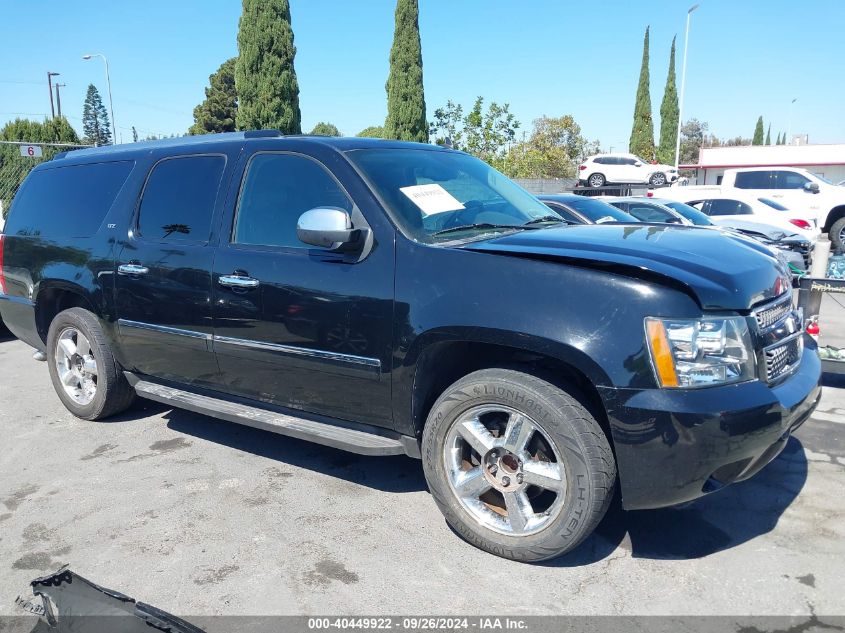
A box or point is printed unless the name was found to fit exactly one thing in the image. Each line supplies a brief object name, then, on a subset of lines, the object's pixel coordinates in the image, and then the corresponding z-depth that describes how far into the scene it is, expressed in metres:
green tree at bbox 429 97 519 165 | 28.45
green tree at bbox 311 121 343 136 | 84.09
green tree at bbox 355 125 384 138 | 72.38
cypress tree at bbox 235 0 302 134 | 22.41
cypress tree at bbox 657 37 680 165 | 48.22
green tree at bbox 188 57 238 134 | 53.81
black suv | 2.65
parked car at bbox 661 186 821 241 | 13.92
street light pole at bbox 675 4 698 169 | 34.84
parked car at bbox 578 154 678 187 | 26.14
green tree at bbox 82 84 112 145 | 75.94
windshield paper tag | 3.49
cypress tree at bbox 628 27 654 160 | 45.38
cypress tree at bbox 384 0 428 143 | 26.09
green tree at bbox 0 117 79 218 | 27.67
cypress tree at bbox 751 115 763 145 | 82.94
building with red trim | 41.41
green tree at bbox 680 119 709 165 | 74.88
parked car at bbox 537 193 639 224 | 9.31
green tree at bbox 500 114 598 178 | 30.75
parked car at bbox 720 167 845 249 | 16.08
